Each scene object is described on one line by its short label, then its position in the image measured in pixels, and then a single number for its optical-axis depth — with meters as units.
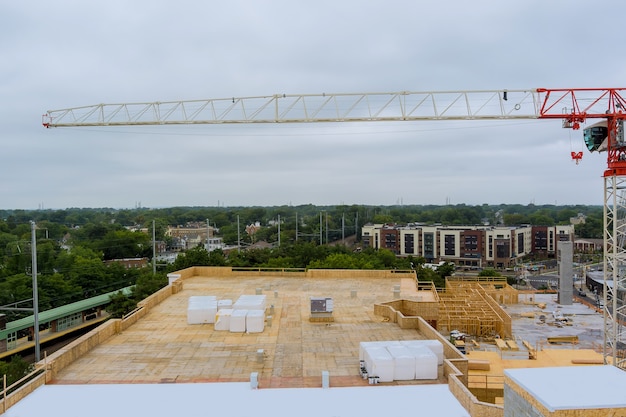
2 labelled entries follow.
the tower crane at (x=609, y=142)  26.14
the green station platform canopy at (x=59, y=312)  44.09
